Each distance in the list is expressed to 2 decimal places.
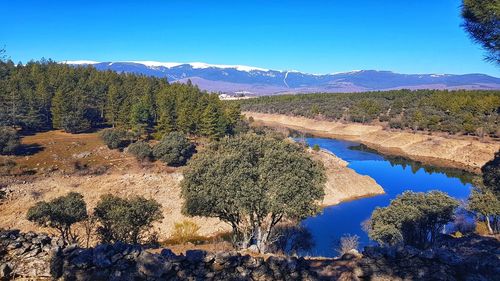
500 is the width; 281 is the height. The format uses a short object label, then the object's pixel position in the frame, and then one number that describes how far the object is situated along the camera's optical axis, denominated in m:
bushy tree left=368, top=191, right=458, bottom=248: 31.33
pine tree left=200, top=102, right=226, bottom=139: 72.06
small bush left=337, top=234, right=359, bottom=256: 33.75
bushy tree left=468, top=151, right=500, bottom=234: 34.31
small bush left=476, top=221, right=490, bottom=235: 38.14
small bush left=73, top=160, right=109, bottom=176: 53.03
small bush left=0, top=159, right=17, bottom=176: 50.09
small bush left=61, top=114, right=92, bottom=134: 74.88
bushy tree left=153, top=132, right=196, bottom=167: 58.94
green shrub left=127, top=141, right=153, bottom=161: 59.19
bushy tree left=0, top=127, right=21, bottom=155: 57.03
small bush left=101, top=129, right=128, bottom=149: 64.44
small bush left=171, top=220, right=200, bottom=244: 37.92
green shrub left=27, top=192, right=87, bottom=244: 28.19
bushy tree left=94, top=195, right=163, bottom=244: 27.03
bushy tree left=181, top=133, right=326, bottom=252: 21.95
